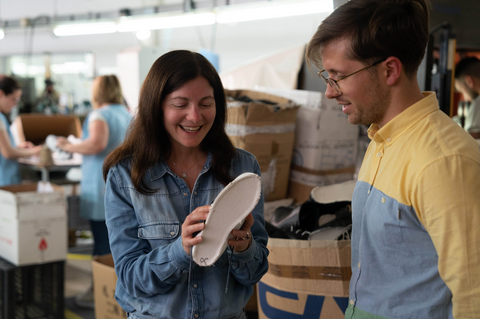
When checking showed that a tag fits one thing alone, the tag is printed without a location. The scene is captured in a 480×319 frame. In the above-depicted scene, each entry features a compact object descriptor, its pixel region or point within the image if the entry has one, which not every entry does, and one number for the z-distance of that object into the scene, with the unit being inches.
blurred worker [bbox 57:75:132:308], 126.8
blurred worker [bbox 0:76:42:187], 136.0
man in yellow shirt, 35.2
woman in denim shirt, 46.3
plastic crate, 110.7
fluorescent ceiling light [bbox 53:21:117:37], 276.4
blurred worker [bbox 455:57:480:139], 140.7
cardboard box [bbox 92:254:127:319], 95.4
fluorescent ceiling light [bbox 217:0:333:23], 186.2
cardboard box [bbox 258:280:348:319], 68.8
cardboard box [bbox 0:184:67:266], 110.8
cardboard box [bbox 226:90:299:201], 91.6
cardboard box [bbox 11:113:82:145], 199.9
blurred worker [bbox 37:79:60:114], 272.7
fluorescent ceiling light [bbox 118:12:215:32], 233.0
